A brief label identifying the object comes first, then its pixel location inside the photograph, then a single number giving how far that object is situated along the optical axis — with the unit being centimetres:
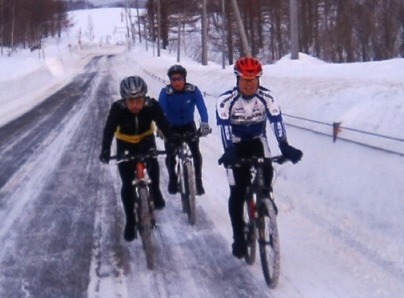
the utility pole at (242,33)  2580
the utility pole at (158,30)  7304
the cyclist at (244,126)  688
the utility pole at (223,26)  3861
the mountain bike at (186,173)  962
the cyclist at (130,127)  770
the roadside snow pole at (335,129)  1040
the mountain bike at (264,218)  664
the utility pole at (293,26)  2216
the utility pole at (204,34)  4038
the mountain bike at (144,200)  772
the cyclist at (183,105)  998
